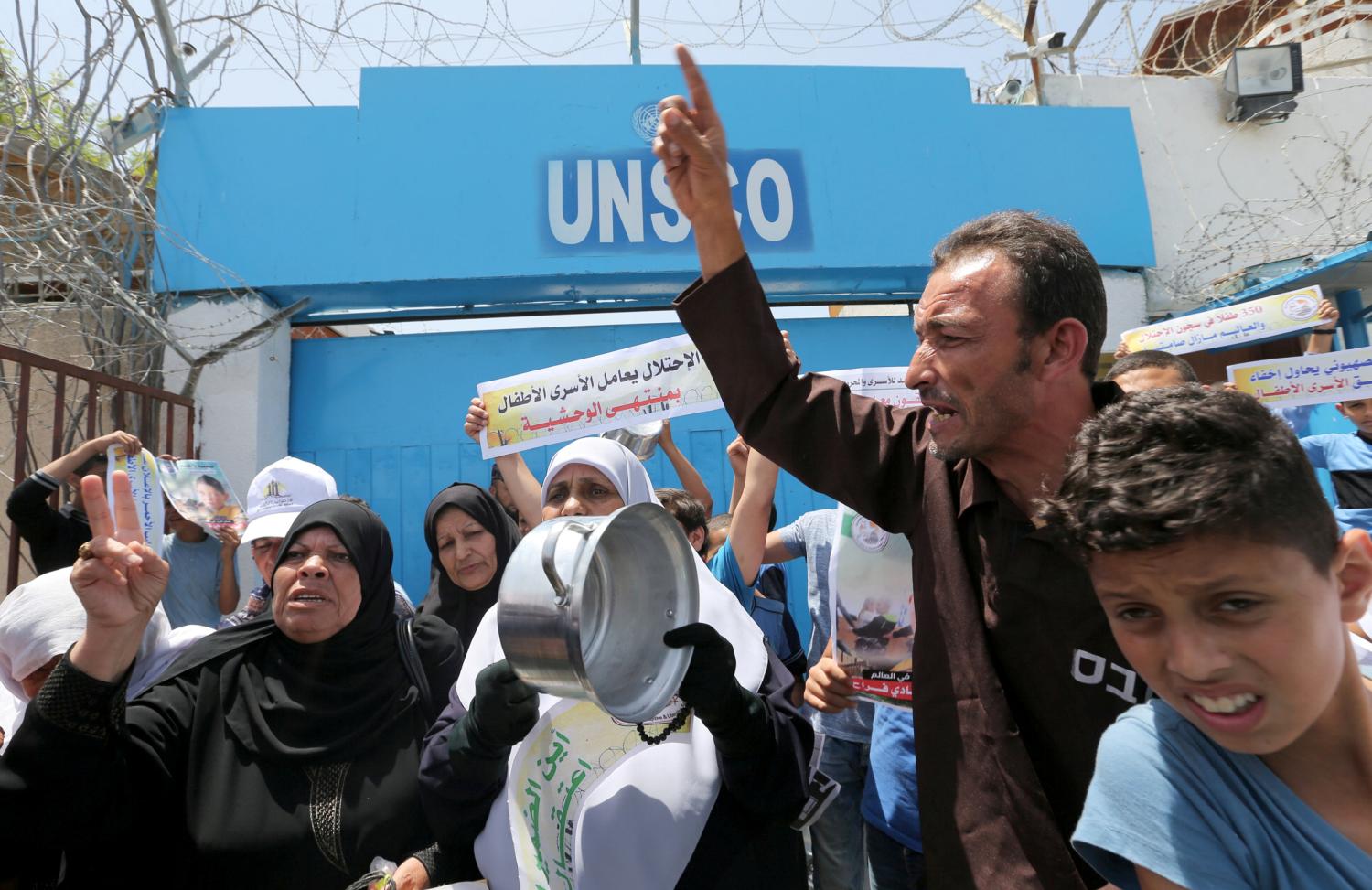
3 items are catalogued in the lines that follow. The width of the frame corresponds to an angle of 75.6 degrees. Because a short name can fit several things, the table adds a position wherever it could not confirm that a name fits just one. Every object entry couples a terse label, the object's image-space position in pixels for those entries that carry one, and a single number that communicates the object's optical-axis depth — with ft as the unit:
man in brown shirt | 3.97
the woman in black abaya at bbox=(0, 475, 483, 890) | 5.70
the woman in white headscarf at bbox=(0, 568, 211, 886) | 6.37
